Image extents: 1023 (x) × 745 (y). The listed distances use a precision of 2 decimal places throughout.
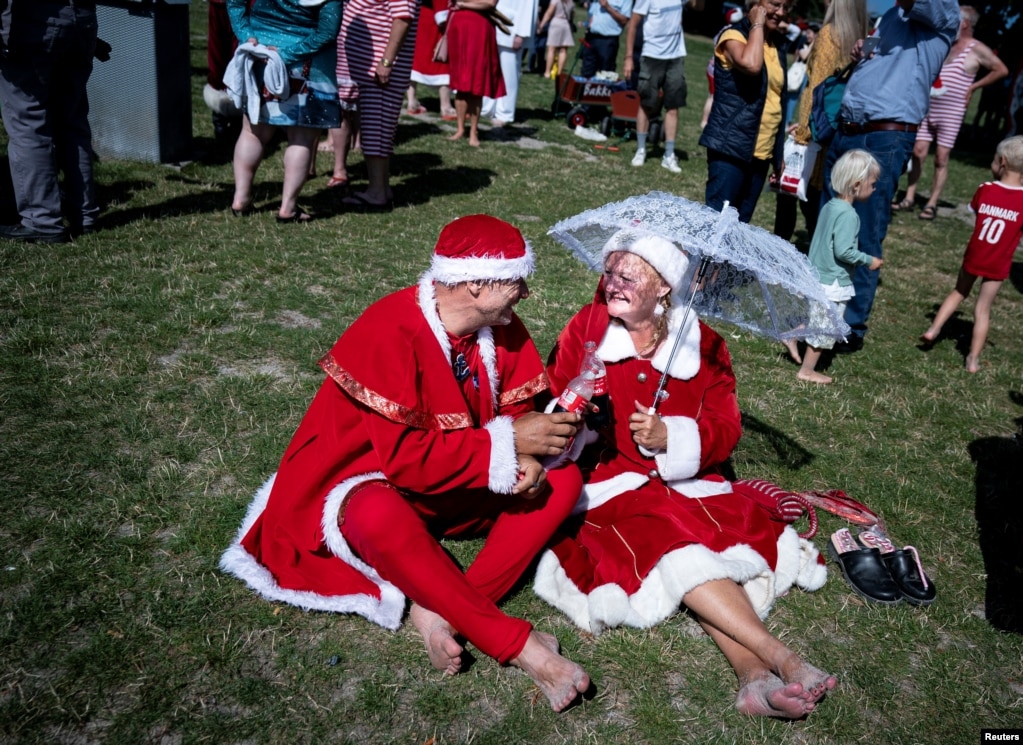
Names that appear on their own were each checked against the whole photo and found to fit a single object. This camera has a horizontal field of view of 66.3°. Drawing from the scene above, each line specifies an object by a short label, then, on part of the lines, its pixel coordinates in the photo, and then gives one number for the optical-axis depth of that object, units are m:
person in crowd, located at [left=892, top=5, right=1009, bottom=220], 10.11
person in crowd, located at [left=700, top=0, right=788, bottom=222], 5.38
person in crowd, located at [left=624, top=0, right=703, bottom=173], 9.81
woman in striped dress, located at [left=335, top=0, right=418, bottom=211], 6.75
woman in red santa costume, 2.87
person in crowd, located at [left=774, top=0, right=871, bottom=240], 5.71
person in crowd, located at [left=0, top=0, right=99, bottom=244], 4.91
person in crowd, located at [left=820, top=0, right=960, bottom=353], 5.29
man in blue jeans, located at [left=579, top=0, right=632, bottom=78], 13.45
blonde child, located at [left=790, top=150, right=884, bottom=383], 5.02
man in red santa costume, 2.60
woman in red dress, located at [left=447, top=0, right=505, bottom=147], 9.80
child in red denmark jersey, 5.51
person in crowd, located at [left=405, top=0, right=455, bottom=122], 11.16
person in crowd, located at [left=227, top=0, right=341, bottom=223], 5.73
